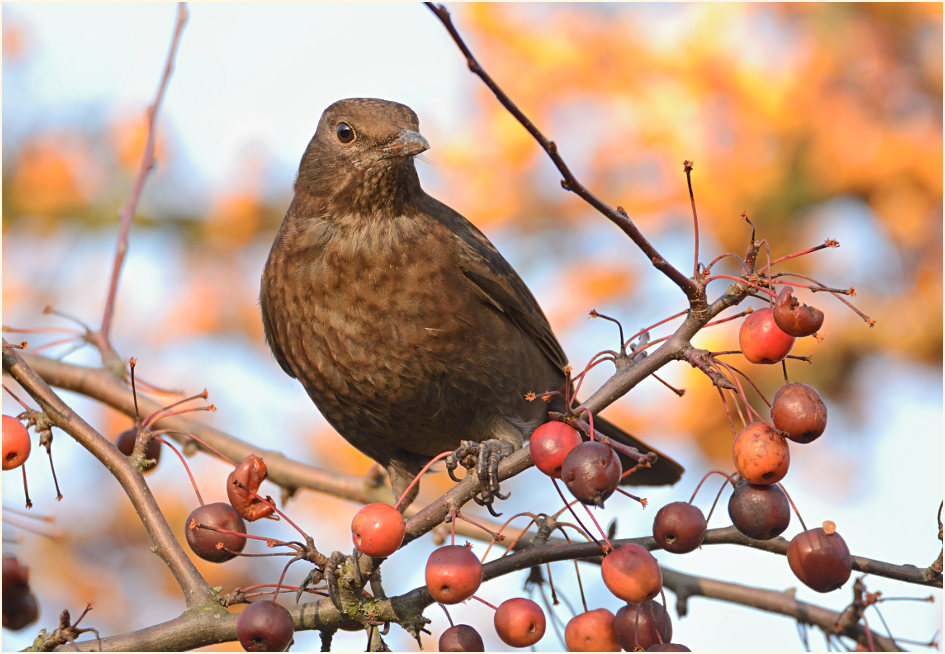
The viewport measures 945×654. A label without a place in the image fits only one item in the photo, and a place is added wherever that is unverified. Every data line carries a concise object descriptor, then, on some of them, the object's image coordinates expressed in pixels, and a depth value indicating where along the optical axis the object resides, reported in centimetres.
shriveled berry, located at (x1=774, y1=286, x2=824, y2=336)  412
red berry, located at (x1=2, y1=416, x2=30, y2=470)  493
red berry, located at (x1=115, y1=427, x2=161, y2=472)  588
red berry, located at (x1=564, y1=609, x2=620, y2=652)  471
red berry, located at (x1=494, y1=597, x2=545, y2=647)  464
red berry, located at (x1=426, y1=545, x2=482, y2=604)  438
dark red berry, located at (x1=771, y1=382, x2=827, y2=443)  423
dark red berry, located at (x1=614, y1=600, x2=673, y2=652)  461
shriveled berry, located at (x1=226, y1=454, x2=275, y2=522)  495
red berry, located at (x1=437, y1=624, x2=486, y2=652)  462
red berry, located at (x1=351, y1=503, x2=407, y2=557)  451
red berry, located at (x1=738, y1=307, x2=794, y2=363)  430
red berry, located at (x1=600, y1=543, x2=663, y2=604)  433
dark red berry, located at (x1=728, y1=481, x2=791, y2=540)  447
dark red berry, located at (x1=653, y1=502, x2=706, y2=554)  447
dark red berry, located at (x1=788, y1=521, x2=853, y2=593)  439
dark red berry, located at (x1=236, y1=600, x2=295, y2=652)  458
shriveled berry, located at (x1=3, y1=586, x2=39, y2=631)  524
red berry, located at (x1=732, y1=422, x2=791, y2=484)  434
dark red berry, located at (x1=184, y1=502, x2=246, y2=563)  517
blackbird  738
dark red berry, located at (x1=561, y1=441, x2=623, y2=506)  412
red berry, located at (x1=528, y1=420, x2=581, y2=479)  439
